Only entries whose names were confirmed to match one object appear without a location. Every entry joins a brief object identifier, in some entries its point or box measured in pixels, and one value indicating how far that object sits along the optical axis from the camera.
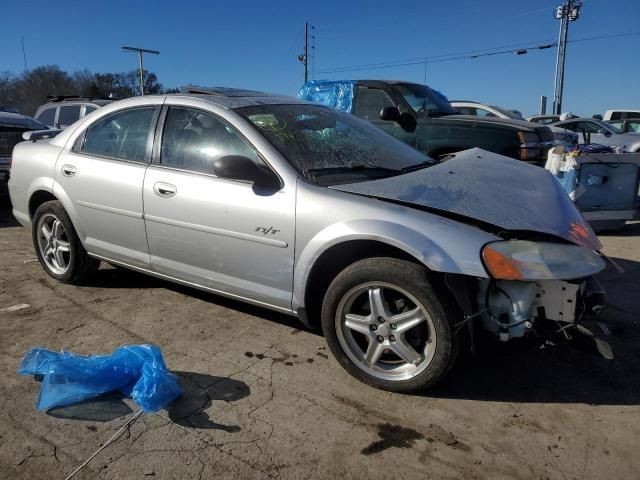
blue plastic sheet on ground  2.49
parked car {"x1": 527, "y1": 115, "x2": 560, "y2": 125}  17.91
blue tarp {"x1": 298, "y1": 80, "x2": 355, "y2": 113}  7.65
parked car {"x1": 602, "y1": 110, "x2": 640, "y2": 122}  17.78
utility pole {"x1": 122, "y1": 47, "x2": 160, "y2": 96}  28.94
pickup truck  6.65
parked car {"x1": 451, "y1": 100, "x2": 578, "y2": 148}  10.41
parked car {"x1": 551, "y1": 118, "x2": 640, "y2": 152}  13.57
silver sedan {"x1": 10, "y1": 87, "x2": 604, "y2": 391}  2.40
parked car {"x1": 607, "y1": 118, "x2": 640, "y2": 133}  15.95
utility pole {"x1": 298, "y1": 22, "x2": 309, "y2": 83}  41.22
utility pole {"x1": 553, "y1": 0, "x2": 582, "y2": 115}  31.66
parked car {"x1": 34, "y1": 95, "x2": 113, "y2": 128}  9.68
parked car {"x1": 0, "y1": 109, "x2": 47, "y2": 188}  7.34
